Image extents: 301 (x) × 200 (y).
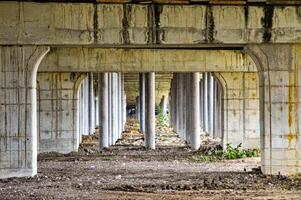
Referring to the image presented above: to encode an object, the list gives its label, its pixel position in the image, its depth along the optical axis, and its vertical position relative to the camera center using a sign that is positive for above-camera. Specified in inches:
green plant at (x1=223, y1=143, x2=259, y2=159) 966.4 -74.2
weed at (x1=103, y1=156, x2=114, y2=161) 929.0 -79.4
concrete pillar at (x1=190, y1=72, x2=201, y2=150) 1139.9 -14.5
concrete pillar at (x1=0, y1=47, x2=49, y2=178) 633.0 +0.0
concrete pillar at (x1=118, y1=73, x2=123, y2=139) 1627.2 -0.6
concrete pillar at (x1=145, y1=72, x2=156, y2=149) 1149.7 -9.9
